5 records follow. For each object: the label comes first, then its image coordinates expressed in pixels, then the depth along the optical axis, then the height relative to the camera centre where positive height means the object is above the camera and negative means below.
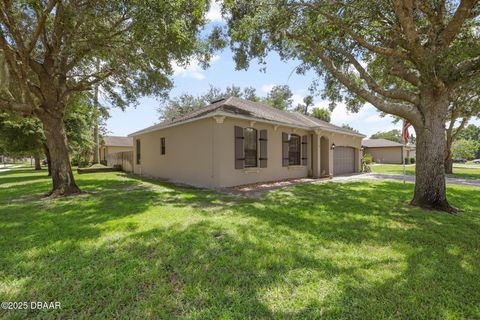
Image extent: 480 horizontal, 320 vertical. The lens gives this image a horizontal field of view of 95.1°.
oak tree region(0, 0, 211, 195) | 5.51 +3.45
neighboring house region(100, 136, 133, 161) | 29.77 +1.98
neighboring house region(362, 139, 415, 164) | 32.41 +1.01
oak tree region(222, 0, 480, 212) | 5.31 +3.49
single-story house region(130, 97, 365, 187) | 8.78 +0.57
